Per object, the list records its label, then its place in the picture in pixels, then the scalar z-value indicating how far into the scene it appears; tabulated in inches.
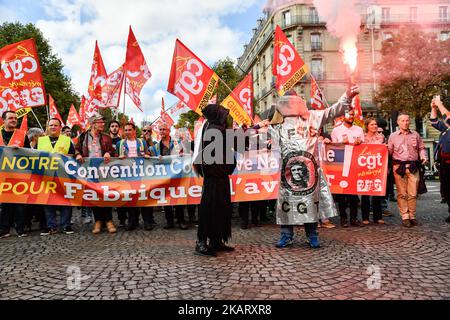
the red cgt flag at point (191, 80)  311.0
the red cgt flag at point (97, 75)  451.8
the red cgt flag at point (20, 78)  309.6
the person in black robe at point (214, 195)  189.5
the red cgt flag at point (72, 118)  620.1
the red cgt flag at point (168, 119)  624.4
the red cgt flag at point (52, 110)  550.2
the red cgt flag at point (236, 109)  329.7
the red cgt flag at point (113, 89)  450.6
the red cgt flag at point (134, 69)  418.0
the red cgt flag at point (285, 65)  362.9
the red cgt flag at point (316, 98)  419.5
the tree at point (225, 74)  1223.5
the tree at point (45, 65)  1337.4
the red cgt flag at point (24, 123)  352.2
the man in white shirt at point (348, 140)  269.9
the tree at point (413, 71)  852.0
